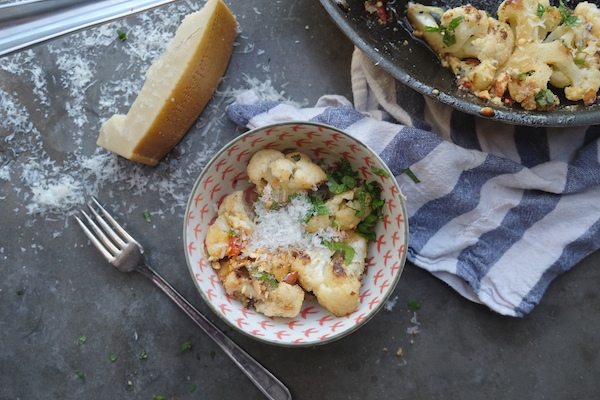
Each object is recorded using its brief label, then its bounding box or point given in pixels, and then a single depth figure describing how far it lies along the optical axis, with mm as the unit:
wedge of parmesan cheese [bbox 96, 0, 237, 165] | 644
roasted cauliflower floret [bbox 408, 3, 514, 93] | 632
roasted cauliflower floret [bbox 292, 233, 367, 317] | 588
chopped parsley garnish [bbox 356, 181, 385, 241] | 612
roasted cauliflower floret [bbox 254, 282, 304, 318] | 589
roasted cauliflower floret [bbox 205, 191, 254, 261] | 601
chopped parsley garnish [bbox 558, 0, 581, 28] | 631
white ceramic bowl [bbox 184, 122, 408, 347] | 591
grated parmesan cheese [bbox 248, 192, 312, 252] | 599
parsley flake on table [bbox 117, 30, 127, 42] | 683
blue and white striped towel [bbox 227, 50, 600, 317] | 648
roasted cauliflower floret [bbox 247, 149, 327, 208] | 601
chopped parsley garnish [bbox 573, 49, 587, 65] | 628
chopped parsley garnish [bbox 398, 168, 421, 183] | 648
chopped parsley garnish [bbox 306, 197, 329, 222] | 603
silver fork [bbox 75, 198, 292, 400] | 650
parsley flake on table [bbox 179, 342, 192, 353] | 659
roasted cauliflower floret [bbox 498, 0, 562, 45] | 631
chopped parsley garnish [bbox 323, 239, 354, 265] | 603
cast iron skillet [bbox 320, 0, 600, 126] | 612
